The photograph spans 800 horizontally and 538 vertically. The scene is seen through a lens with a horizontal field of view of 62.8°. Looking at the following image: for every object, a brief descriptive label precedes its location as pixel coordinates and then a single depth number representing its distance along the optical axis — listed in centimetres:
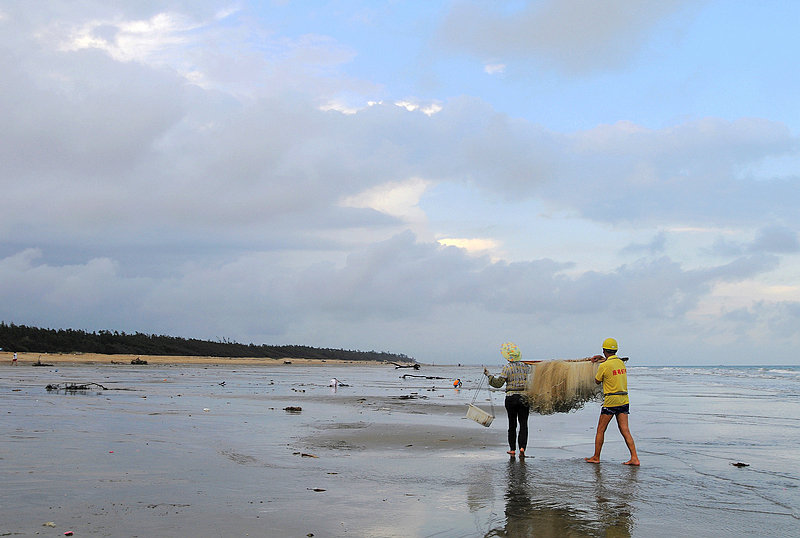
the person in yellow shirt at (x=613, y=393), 1143
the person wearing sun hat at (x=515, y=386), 1214
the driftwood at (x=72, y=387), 2282
